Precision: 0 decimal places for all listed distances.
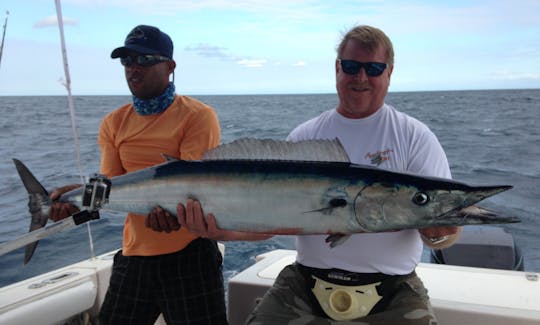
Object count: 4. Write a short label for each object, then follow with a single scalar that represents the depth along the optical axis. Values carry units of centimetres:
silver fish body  206
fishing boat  297
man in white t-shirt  264
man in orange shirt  291
